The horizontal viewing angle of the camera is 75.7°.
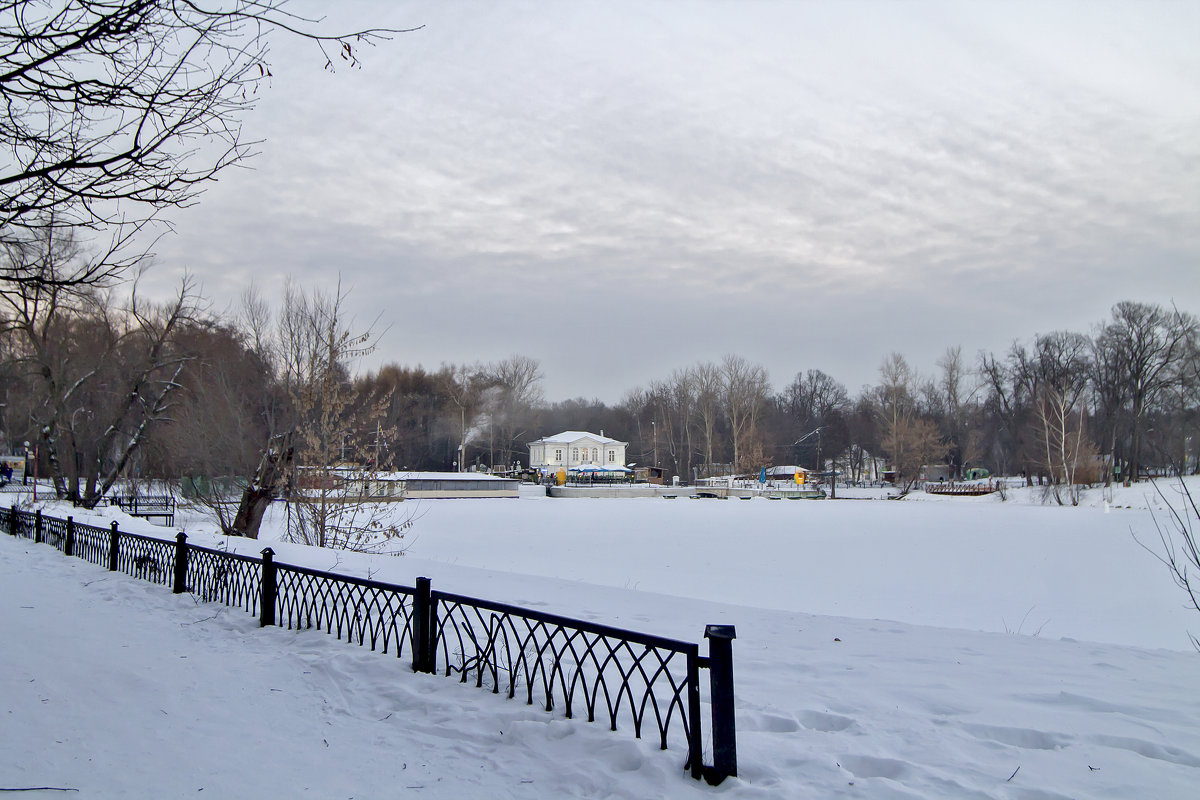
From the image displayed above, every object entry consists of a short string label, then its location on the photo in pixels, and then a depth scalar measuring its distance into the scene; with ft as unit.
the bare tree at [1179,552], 18.70
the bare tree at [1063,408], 156.25
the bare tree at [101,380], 88.84
